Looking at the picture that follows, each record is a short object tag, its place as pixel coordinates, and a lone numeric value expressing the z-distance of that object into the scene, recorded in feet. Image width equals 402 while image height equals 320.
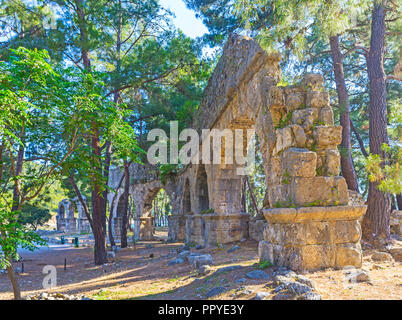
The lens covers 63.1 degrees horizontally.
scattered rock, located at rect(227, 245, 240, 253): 28.62
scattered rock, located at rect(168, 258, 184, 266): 27.46
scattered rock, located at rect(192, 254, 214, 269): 22.54
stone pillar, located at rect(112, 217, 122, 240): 80.59
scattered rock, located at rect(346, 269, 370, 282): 13.00
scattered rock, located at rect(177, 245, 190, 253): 38.11
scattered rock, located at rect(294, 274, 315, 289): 11.84
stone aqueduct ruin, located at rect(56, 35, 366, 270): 14.74
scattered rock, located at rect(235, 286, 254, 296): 12.55
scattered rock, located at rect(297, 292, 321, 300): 10.69
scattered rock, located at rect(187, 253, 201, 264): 25.32
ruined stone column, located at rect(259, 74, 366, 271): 14.71
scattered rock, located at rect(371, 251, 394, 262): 18.01
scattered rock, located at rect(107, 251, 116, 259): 40.93
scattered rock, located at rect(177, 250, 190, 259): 29.11
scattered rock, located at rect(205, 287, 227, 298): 13.58
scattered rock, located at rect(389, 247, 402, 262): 19.69
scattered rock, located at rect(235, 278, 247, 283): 14.46
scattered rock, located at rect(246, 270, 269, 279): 14.52
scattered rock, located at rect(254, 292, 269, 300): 11.59
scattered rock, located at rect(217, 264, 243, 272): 17.76
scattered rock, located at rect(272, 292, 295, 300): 11.05
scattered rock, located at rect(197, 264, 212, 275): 18.72
